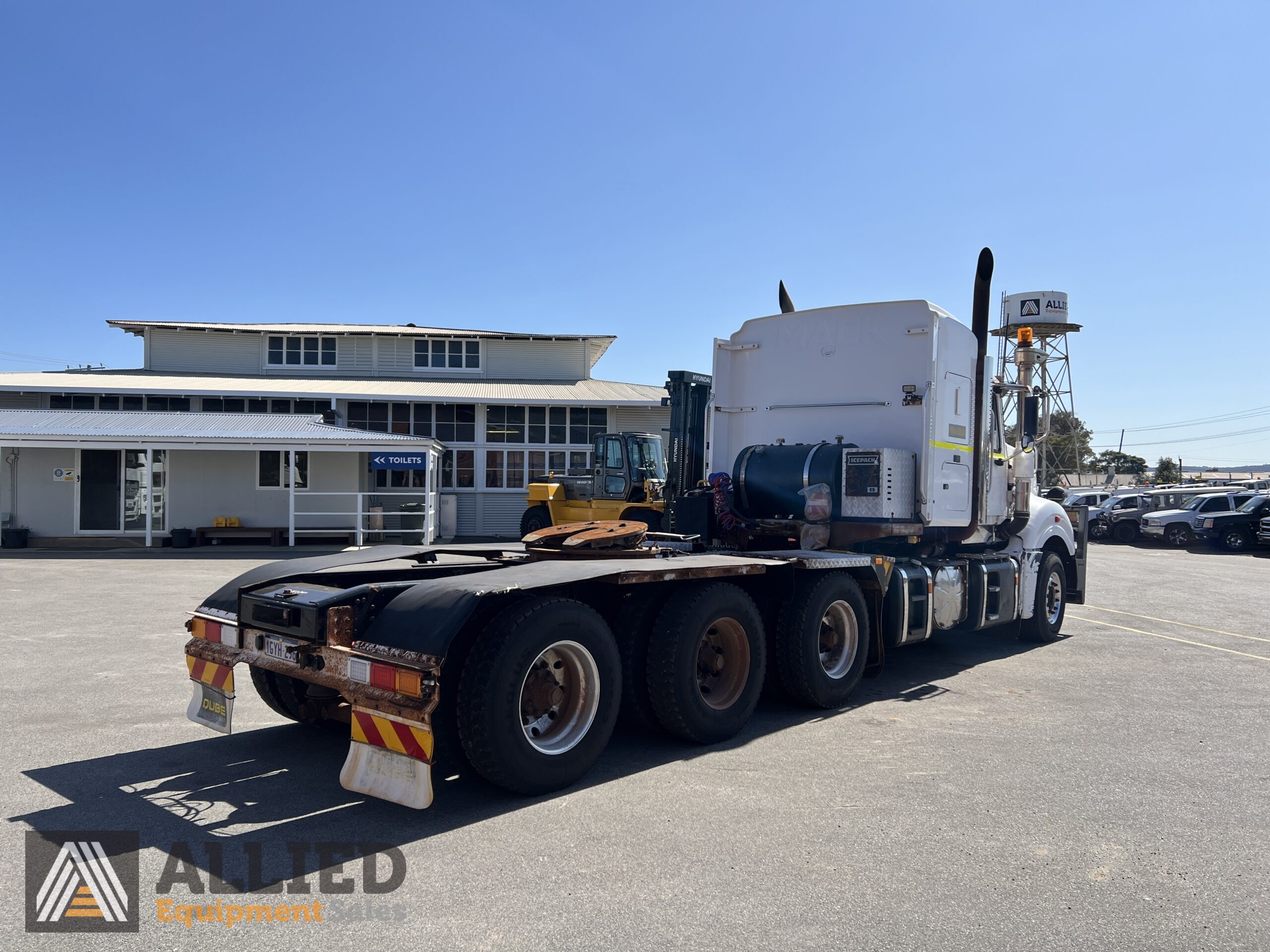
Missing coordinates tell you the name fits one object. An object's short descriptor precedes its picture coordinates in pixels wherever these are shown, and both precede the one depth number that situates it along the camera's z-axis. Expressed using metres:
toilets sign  22.97
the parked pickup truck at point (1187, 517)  29.78
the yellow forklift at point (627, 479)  19.16
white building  23.00
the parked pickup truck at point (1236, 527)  28.44
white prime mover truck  4.76
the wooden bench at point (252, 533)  23.06
